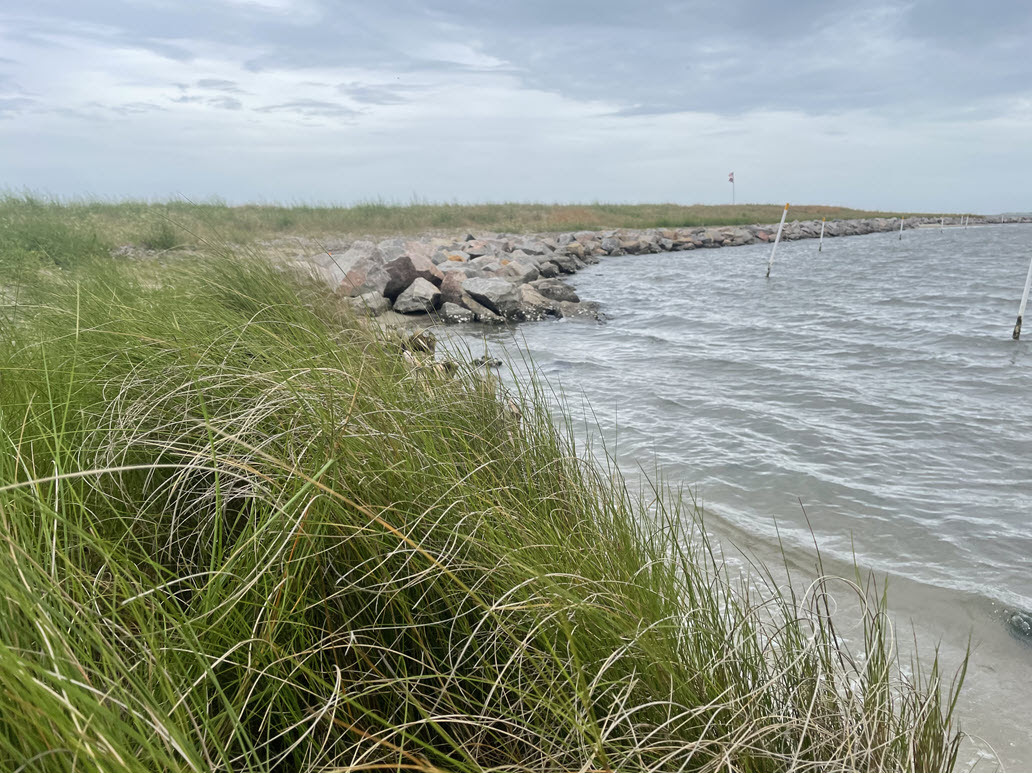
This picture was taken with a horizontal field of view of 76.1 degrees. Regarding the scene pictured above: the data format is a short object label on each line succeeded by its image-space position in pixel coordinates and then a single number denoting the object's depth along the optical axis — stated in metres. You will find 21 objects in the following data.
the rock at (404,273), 10.98
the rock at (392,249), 12.27
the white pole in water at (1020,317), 9.58
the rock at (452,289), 11.12
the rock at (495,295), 11.16
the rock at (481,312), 10.93
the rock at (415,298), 10.47
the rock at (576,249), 22.44
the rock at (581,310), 11.95
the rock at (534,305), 11.60
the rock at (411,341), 3.39
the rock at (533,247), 18.78
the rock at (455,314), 10.59
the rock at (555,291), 12.95
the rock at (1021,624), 3.01
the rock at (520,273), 13.94
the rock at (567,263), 18.91
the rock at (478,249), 16.53
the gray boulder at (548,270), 16.94
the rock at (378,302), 9.69
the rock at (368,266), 10.56
